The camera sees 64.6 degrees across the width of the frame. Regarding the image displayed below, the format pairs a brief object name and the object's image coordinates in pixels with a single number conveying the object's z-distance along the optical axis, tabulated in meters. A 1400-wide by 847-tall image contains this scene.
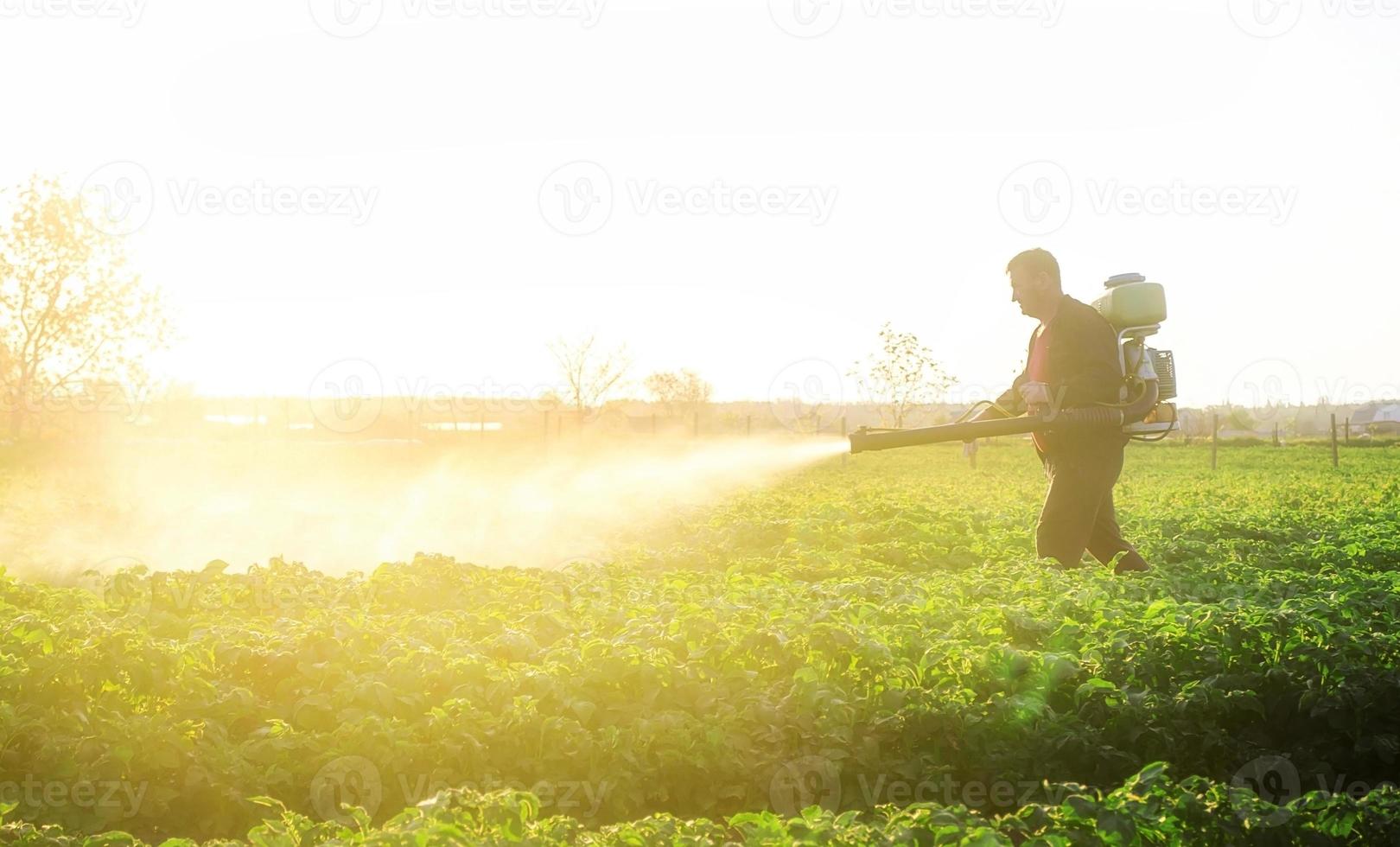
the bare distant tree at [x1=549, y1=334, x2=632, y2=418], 70.69
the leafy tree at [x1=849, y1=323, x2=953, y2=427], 50.09
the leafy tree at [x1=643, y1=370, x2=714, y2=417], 89.50
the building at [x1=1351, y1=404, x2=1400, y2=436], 99.06
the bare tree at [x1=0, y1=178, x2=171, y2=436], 32.34
